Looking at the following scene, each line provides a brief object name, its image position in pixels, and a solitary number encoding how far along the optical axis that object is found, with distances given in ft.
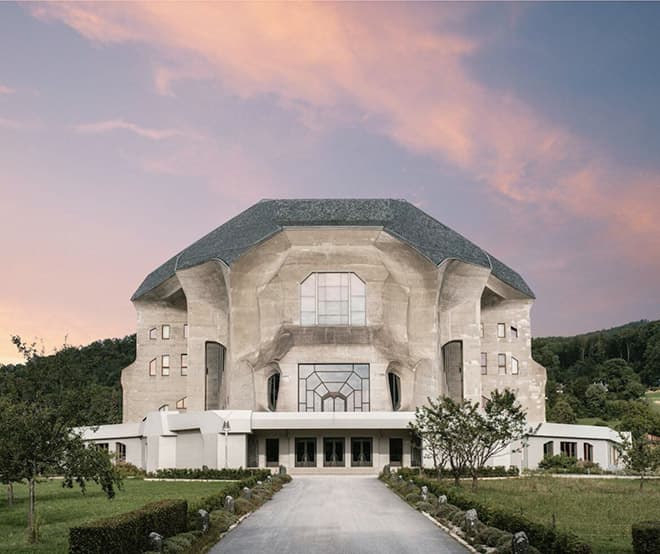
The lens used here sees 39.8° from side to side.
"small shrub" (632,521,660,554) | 51.39
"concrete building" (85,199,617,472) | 188.85
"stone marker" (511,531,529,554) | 56.34
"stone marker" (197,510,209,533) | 72.12
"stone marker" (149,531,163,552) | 57.62
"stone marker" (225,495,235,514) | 86.79
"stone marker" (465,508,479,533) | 70.68
